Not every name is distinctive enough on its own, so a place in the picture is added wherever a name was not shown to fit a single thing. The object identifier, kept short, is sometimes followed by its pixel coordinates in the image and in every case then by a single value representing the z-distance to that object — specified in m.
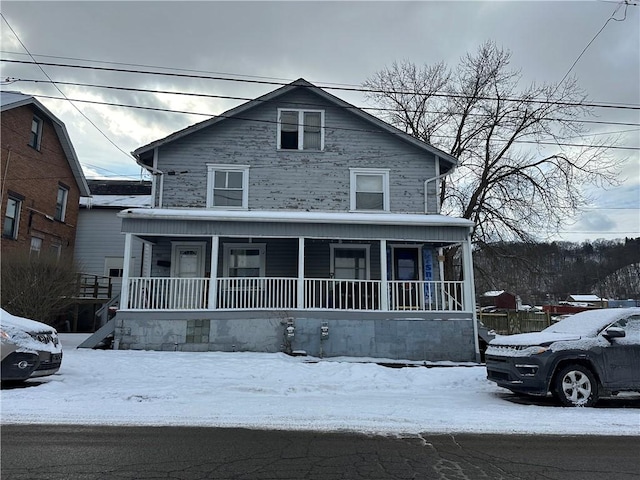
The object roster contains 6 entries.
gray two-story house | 13.01
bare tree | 23.14
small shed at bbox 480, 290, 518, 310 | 63.31
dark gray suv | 7.43
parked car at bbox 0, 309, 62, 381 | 7.56
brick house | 19.08
